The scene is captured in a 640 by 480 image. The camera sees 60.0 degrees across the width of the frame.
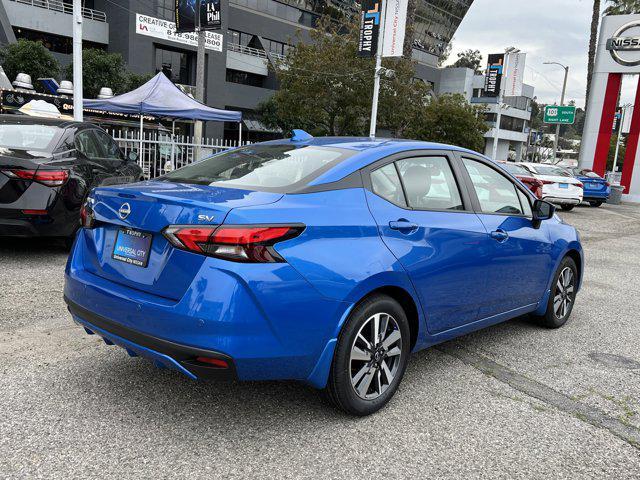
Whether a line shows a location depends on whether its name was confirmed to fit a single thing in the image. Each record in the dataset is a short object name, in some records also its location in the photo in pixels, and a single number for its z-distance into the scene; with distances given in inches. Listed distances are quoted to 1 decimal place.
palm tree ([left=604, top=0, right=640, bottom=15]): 1361.3
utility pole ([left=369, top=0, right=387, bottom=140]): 630.5
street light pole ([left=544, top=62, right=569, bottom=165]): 1756.9
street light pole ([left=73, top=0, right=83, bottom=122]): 448.5
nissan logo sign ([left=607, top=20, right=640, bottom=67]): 1000.9
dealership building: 1369.3
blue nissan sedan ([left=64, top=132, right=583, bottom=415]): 102.0
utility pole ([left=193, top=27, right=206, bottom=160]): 729.6
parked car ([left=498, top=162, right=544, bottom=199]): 614.0
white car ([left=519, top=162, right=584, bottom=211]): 701.9
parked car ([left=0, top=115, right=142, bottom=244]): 228.1
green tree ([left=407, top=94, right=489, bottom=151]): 1450.5
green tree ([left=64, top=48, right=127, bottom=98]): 1194.6
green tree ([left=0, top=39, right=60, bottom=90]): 1096.2
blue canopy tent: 580.1
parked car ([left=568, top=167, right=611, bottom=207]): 851.4
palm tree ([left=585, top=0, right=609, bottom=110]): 1207.6
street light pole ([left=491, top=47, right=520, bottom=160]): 994.5
